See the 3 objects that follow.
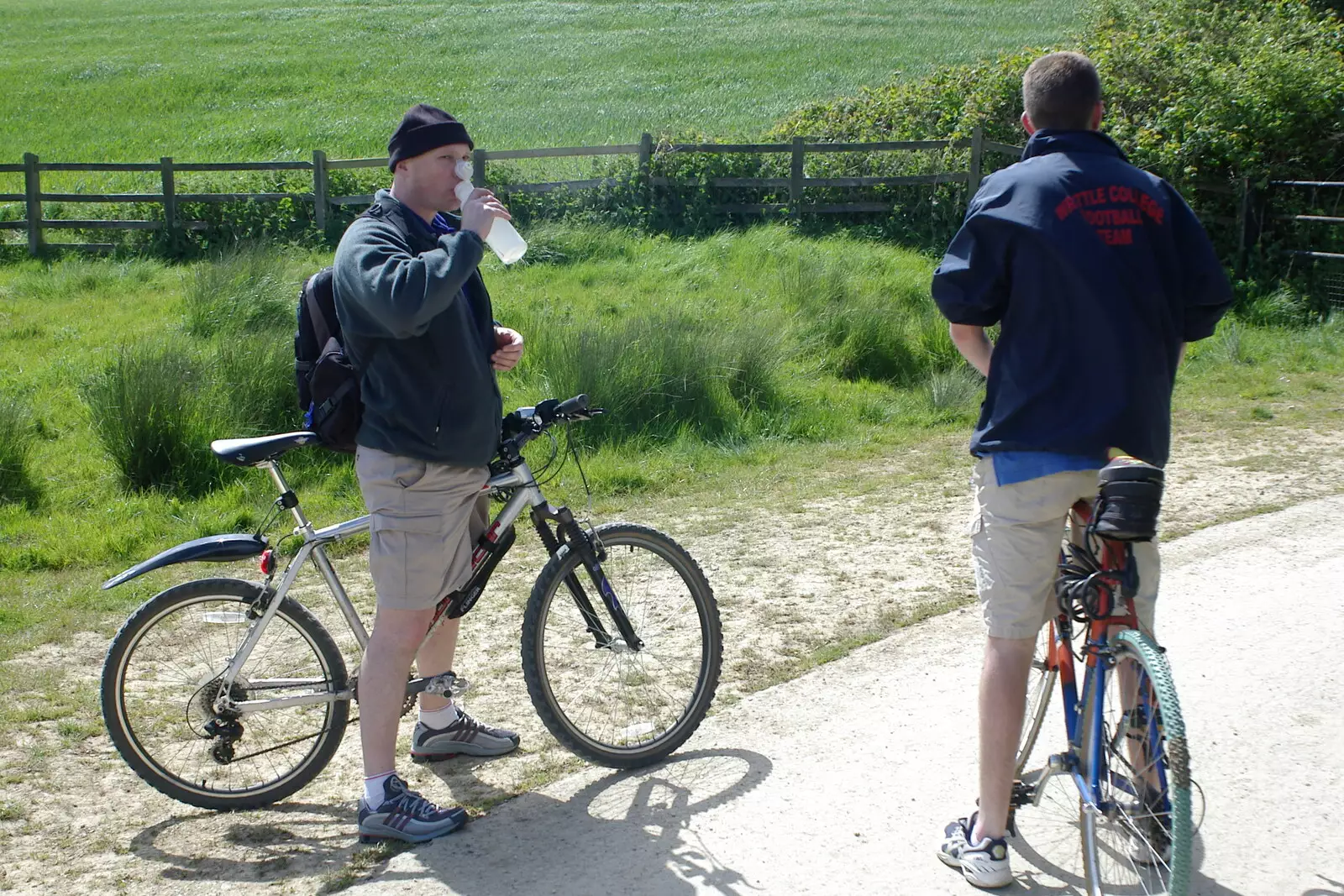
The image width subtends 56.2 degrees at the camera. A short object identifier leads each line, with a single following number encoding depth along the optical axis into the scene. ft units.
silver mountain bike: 12.73
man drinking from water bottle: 11.81
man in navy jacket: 10.03
